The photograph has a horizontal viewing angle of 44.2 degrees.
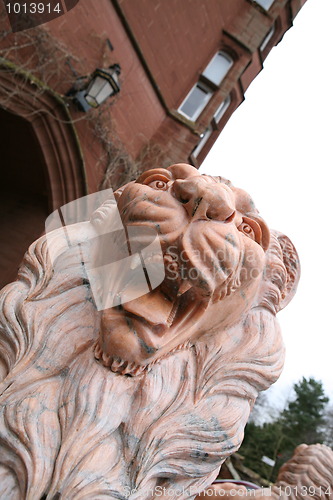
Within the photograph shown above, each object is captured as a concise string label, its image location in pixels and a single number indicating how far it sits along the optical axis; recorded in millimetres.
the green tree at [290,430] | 10234
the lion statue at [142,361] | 739
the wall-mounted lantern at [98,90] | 4281
